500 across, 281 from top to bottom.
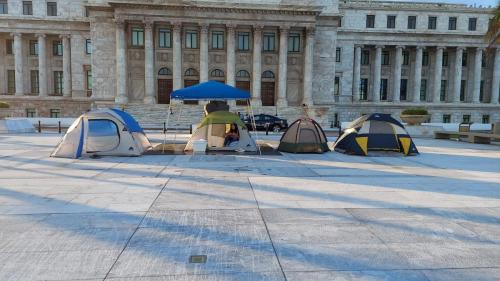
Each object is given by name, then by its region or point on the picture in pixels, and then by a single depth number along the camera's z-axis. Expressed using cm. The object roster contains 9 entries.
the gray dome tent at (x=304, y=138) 1580
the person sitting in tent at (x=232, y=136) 1653
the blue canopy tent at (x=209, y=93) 1527
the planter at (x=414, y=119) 2773
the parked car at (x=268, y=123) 3167
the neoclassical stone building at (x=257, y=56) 4172
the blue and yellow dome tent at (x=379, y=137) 1552
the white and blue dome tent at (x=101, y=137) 1374
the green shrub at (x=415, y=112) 2826
